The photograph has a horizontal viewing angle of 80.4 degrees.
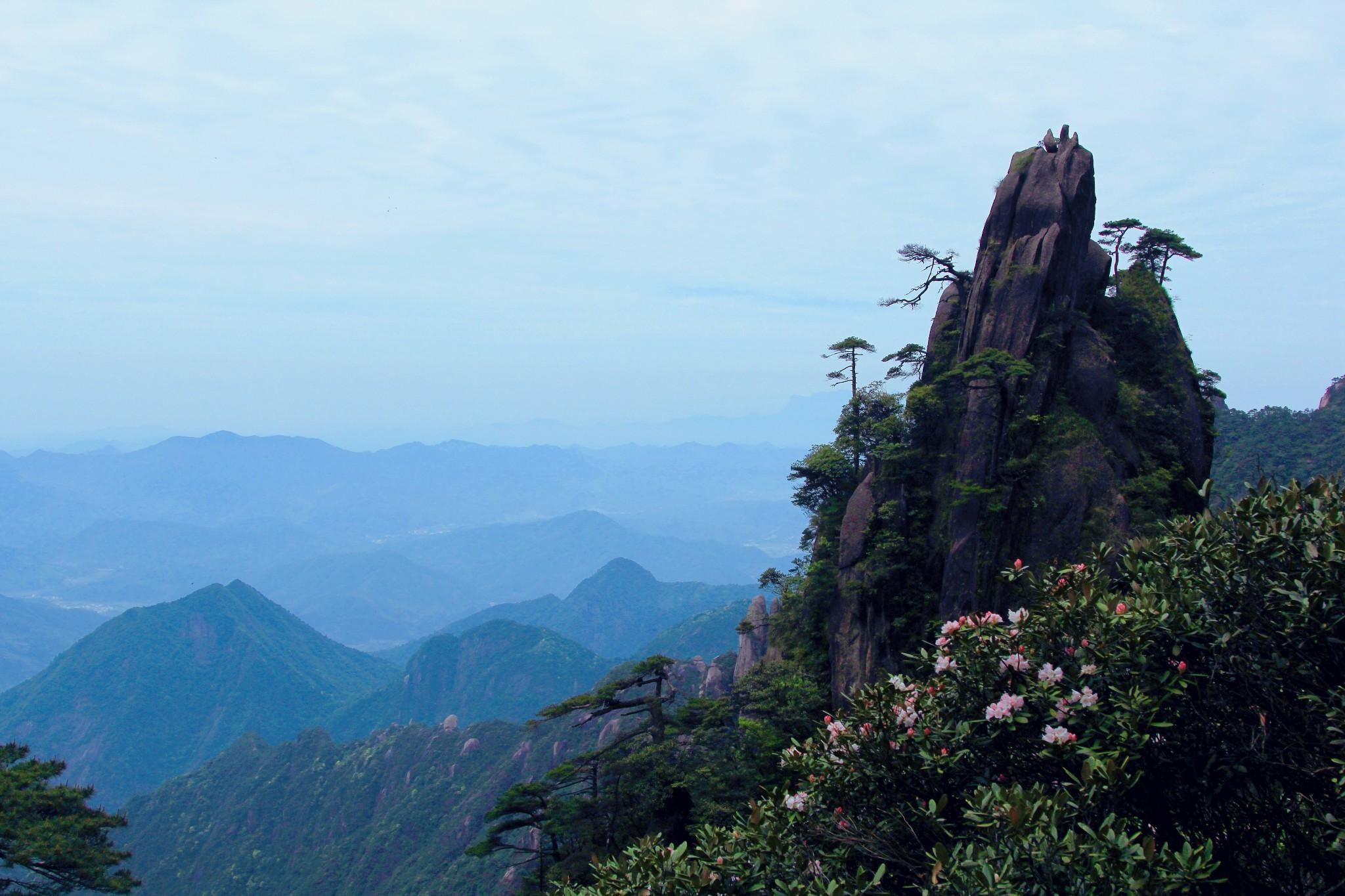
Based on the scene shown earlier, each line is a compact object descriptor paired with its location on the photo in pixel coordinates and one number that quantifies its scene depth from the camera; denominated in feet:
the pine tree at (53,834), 62.44
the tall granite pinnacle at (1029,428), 88.53
